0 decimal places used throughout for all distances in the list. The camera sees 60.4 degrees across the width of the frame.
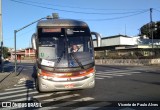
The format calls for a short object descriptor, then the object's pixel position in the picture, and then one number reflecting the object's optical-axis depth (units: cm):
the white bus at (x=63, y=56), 576
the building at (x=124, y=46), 2588
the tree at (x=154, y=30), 3159
